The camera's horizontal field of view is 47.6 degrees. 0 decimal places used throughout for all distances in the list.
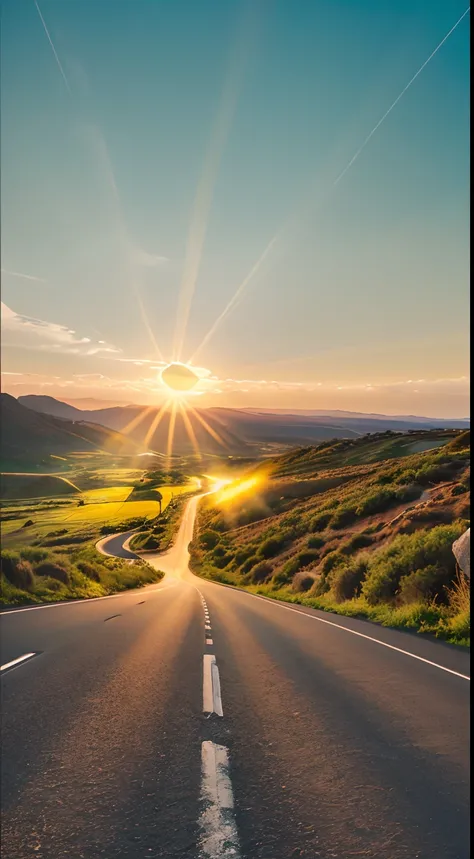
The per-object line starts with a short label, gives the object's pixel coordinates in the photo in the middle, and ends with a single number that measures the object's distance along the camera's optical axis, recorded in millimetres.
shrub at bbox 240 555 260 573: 48219
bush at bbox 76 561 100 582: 28906
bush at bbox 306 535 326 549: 36834
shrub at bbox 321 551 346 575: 28422
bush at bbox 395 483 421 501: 34812
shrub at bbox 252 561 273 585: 41531
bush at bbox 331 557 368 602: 22703
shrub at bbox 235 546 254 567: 53375
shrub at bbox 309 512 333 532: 42594
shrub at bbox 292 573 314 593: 29734
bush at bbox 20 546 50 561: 24438
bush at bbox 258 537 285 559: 47125
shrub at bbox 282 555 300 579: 35531
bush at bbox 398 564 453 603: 16078
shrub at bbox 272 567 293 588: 35191
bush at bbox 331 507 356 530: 38688
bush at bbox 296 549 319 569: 34969
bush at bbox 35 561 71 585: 23047
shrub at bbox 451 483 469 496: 27238
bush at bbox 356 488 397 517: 35938
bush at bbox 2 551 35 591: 19203
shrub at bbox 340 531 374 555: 28938
